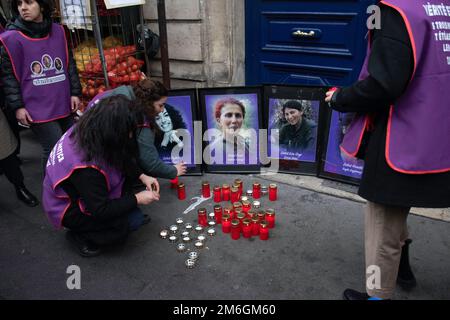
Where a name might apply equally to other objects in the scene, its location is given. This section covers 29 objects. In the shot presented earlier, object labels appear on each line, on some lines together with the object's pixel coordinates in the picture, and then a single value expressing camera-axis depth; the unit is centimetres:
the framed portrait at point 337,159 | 367
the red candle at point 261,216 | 312
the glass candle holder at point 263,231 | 303
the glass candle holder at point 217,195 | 361
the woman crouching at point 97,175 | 235
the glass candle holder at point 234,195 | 360
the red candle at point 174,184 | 391
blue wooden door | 378
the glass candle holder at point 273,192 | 361
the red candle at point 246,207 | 334
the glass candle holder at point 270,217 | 317
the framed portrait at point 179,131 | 402
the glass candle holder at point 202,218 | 329
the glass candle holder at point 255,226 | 311
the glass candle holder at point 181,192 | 370
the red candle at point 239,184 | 371
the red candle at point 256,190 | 368
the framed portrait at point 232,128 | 399
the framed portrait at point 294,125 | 379
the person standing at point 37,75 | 317
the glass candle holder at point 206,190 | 371
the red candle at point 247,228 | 308
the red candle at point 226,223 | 317
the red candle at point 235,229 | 306
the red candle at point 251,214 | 319
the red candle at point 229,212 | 327
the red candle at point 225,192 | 366
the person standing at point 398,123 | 165
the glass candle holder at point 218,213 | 330
